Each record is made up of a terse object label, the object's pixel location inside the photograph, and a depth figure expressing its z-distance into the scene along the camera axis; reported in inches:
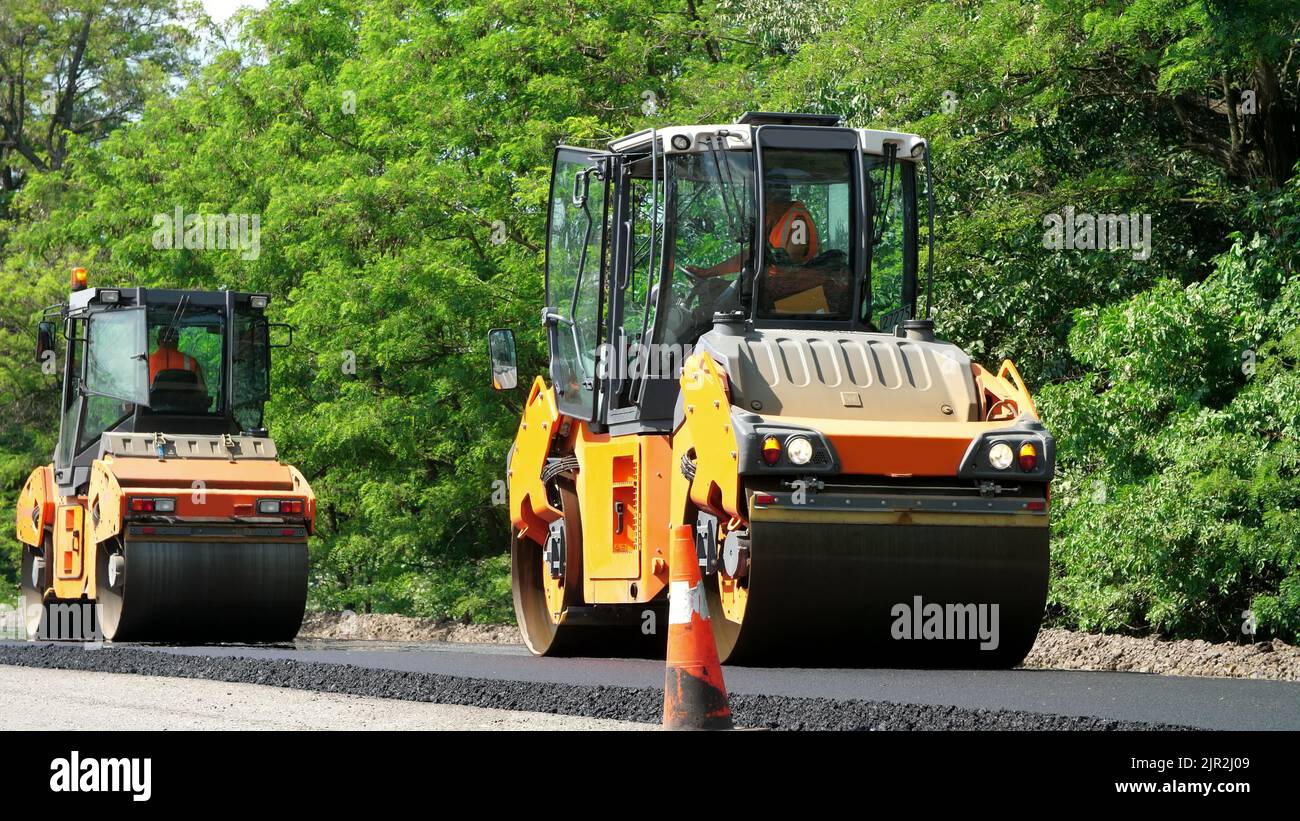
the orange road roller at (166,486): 1175.6
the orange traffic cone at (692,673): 577.3
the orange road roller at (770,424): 756.6
